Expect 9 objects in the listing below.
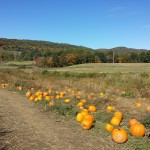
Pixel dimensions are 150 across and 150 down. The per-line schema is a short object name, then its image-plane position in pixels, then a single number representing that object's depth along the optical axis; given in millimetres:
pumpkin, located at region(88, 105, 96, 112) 5773
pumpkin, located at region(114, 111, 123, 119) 4880
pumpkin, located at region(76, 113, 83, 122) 4910
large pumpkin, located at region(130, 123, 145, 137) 3975
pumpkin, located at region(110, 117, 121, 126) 4587
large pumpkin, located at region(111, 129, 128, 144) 3731
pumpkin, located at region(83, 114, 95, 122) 4603
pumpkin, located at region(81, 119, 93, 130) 4384
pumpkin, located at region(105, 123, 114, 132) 4240
